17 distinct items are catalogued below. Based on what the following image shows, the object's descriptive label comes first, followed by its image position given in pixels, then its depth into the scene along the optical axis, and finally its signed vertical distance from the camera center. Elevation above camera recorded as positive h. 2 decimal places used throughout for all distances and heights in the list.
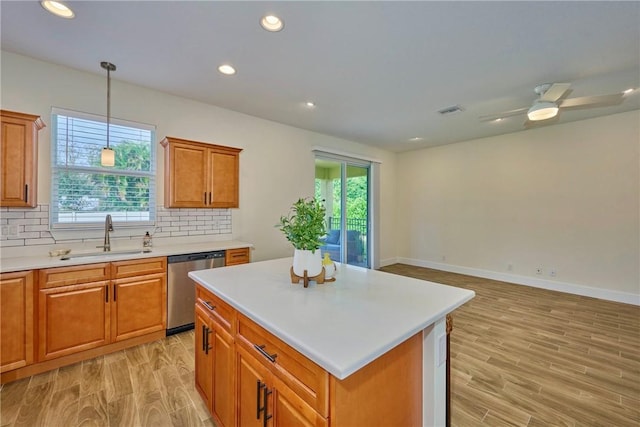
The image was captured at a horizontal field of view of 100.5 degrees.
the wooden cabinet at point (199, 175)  3.11 +0.49
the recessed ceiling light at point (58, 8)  1.88 +1.49
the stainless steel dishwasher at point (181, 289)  2.84 -0.82
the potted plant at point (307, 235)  1.51 -0.12
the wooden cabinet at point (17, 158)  2.22 +0.47
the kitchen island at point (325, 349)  0.90 -0.56
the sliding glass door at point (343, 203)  5.46 +0.24
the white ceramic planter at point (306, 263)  1.56 -0.29
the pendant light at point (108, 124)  2.51 +0.97
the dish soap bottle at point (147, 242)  3.04 -0.33
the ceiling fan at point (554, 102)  2.60 +1.16
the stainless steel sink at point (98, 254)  2.52 -0.40
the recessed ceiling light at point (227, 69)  2.67 +1.48
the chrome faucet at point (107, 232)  2.76 -0.19
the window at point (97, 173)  2.71 +0.44
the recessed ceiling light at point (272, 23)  1.99 +1.47
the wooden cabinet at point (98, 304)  2.25 -0.84
